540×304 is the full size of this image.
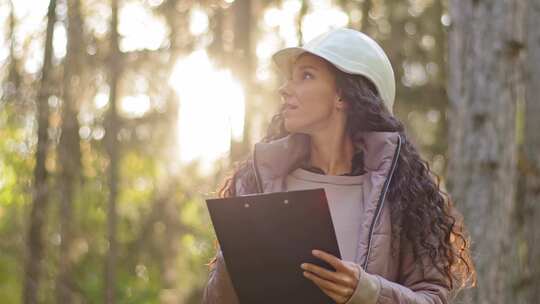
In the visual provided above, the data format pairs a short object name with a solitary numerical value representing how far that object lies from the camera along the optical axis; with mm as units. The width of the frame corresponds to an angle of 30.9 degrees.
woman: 3273
